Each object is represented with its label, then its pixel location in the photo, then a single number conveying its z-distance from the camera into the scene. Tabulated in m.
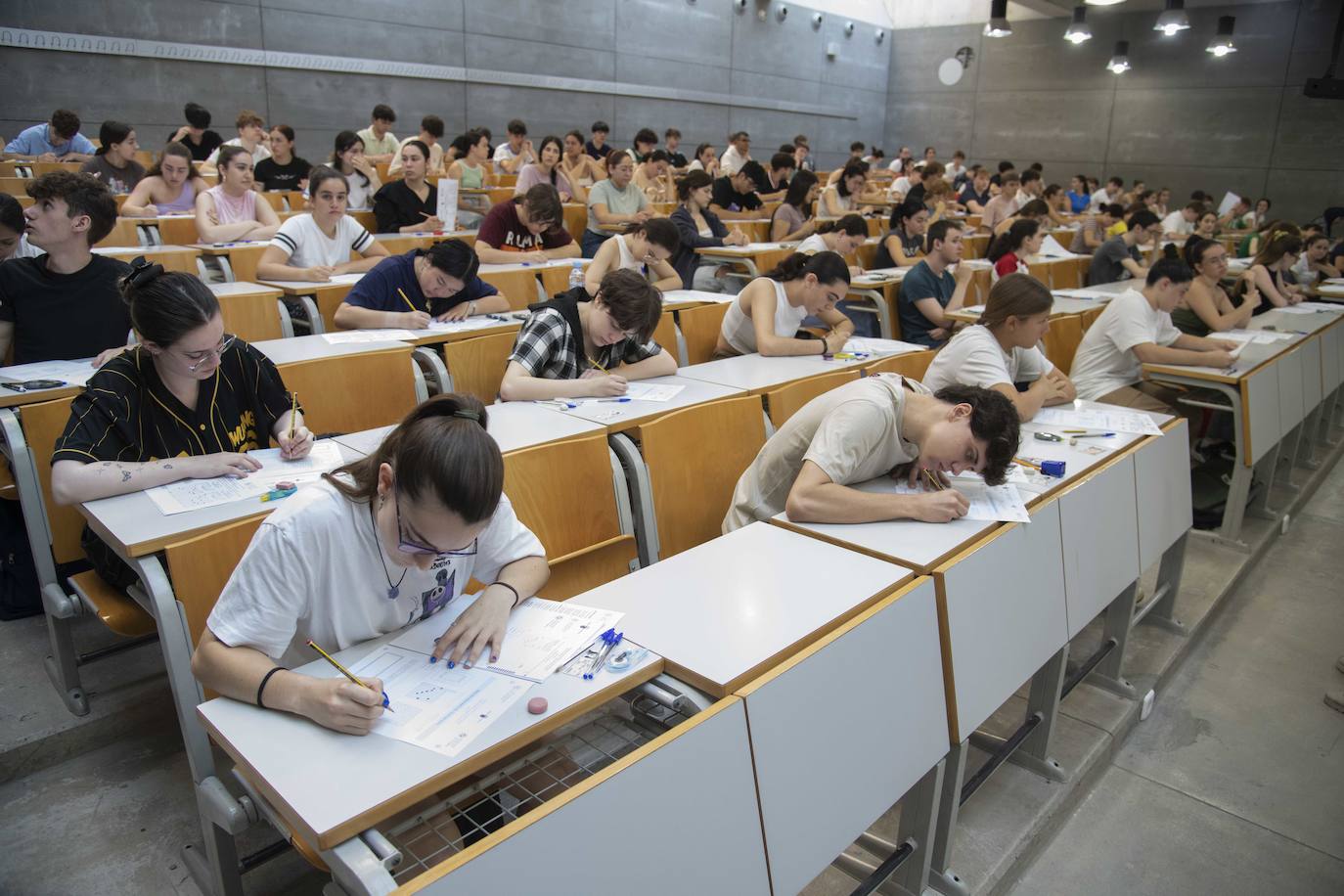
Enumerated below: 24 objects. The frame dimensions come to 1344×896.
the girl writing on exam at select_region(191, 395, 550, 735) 1.15
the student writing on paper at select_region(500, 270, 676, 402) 2.77
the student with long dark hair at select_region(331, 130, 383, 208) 6.27
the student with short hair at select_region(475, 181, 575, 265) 4.57
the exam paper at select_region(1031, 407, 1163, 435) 2.68
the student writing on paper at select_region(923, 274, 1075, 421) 2.80
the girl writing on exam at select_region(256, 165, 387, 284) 3.93
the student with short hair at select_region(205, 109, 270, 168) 7.02
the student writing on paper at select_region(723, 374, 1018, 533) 1.87
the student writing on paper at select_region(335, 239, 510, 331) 3.28
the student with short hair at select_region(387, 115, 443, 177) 6.89
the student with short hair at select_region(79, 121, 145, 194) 5.64
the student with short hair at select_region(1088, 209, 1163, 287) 6.72
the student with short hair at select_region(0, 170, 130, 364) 2.56
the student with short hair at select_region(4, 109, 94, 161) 6.64
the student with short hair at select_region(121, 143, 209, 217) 5.17
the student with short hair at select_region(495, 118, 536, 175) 9.36
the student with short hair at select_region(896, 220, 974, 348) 4.82
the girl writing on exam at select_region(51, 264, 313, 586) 1.79
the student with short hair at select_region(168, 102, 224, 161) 7.25
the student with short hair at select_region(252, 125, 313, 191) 6.90
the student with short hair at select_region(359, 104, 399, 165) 8.18
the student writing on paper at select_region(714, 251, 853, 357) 3.41
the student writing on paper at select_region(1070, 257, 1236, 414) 3.70
